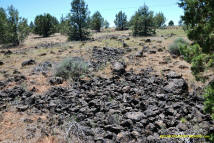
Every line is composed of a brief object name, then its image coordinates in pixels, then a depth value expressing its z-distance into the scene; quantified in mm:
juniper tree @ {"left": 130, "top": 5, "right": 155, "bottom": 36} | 27094
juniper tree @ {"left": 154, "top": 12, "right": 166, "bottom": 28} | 63600
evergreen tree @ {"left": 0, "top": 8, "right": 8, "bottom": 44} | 27012
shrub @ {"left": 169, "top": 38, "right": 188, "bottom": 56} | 11859
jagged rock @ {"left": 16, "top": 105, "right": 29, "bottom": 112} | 5241
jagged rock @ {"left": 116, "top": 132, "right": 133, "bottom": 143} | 3573
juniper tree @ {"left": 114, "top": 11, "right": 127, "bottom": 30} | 56719
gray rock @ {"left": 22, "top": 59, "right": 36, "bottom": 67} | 11410
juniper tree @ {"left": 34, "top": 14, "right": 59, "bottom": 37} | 40812
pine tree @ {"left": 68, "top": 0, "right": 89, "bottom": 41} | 26750
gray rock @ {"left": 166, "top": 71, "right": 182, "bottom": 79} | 7107
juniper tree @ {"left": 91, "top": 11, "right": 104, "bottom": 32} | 51078
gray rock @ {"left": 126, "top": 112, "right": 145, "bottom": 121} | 4264
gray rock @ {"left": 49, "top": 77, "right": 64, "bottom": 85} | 7539
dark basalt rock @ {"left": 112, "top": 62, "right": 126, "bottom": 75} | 8255
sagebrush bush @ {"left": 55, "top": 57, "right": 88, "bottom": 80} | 8309
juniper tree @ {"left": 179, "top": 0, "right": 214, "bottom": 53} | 3579
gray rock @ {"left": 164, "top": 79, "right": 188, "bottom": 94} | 5804
